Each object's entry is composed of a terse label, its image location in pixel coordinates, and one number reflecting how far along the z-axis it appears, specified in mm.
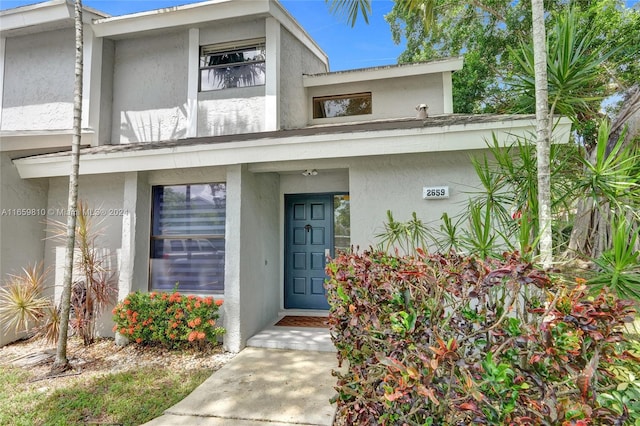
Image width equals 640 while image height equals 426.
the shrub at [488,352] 1598
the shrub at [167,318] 5781
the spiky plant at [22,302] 6035
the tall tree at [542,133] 2662
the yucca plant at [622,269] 2281
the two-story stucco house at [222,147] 5770
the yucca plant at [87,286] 6207
